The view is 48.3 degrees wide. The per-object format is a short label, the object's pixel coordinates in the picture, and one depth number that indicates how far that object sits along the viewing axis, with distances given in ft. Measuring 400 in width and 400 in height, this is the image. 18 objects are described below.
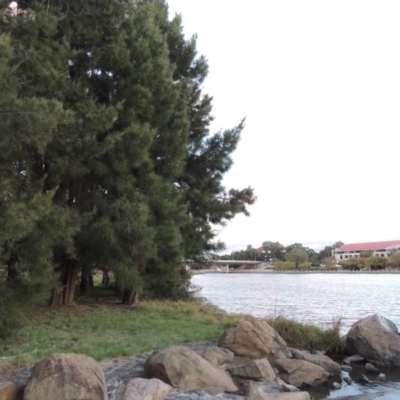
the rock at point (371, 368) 34.04
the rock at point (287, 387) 25.69
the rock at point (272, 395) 22.26
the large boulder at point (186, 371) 23.90
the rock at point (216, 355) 28.80
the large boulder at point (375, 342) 36.11
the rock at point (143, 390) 20.48
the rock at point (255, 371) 27.30
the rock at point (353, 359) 36.24
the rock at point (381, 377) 32.42
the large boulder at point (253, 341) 31.86
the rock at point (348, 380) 31.24
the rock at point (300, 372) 29.60
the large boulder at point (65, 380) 18.66
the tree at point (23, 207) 23.24
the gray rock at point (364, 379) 31.77
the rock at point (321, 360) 32.19
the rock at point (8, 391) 19.24
